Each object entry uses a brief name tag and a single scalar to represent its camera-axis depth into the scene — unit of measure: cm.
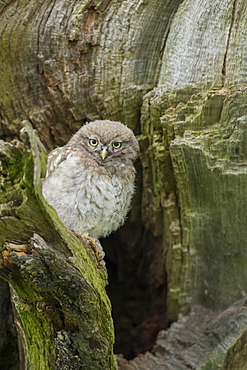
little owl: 664
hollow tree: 574
